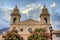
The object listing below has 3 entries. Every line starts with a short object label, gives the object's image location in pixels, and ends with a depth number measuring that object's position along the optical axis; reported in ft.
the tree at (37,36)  38.73
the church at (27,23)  67.13
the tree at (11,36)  39.20
